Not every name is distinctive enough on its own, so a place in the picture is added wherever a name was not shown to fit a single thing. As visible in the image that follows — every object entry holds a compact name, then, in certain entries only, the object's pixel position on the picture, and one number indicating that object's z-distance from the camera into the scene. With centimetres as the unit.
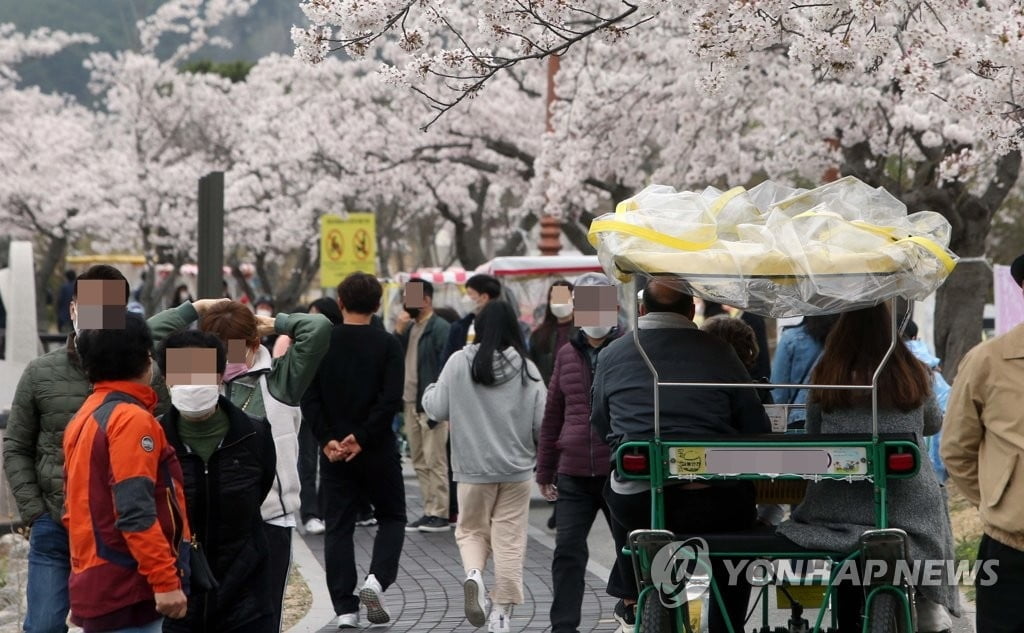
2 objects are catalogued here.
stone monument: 3316
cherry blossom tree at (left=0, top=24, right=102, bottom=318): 7469
